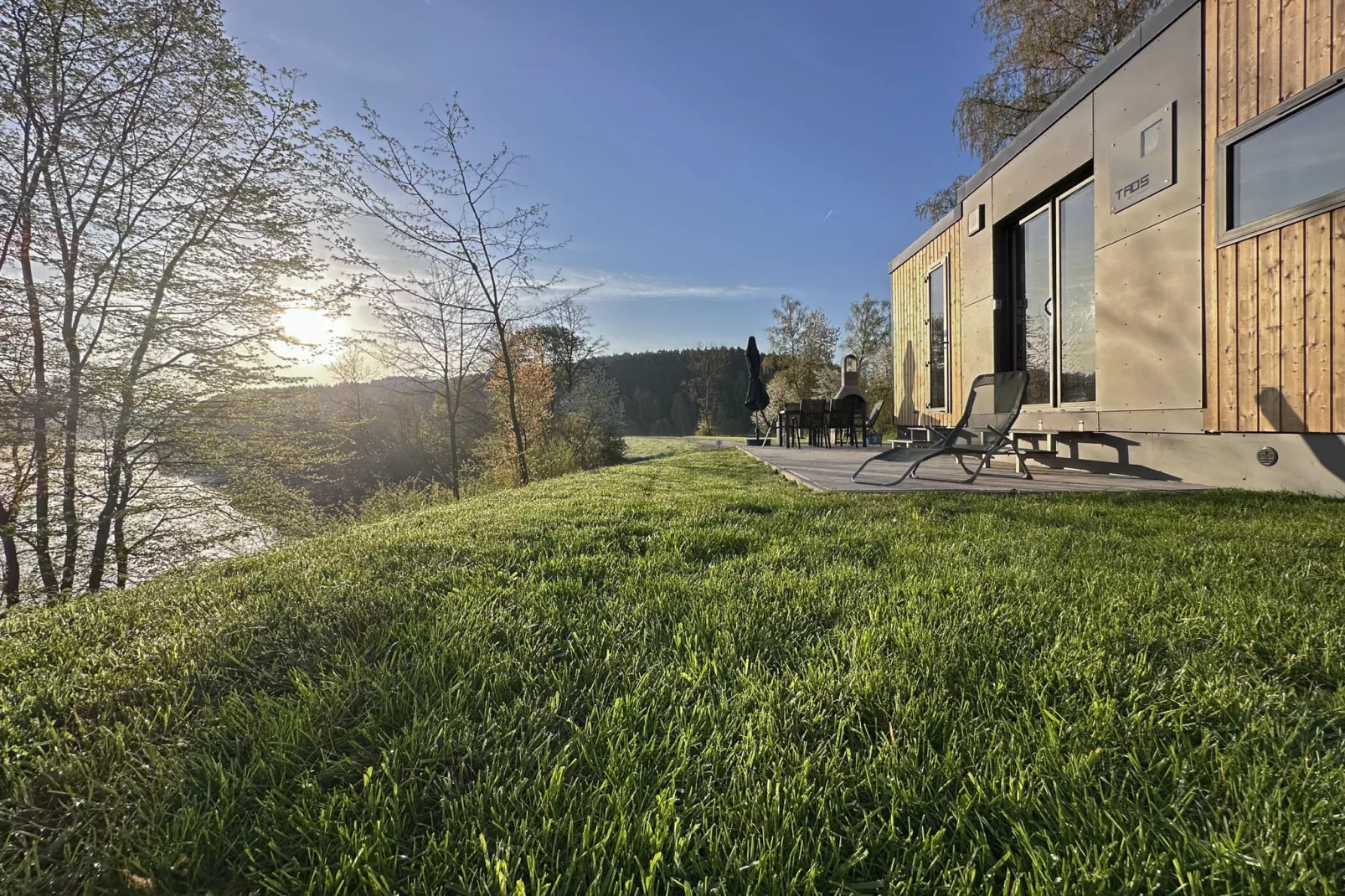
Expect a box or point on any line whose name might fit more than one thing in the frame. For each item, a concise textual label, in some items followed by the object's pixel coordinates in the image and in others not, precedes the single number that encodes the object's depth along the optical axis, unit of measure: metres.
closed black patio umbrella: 12.64
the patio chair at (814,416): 10.47
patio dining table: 10.38
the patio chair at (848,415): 10.32
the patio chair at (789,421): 10.71
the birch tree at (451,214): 8.83
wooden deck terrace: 4.05
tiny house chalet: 3.22
